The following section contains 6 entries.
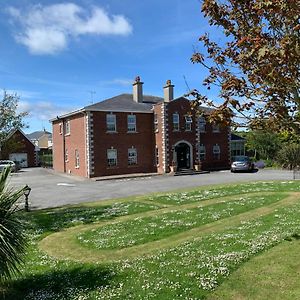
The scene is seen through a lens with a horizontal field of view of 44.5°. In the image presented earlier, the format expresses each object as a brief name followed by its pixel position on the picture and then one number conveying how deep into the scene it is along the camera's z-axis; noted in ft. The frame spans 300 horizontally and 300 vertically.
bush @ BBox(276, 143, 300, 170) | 123.65
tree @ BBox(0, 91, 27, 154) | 68.33
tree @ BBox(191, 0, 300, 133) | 17.54
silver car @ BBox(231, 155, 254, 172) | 128.57
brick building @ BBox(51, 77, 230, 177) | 118.11
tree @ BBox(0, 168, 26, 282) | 20.33
